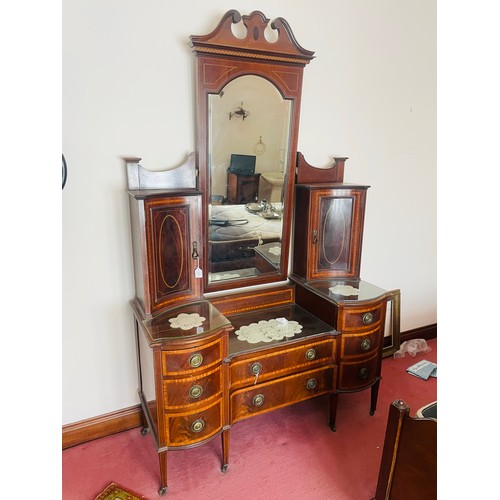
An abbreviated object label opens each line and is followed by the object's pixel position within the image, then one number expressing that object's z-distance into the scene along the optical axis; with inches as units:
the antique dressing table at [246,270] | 66.2
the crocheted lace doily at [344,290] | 82.7
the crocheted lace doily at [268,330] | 74.9
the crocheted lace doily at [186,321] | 66.4
